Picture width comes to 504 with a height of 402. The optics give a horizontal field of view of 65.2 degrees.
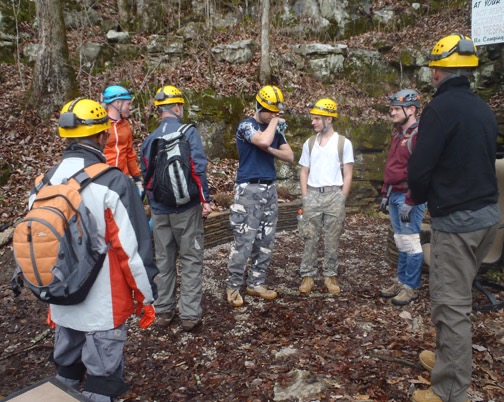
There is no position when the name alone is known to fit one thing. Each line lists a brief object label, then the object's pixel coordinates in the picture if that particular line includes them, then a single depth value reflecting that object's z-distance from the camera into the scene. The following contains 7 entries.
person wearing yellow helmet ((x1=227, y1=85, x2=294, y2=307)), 4.36
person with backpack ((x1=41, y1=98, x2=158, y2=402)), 2.37
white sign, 8.28
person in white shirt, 4.73
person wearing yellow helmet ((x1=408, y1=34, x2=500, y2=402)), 2.61
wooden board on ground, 1.77
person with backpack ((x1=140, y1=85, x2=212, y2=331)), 3.76
